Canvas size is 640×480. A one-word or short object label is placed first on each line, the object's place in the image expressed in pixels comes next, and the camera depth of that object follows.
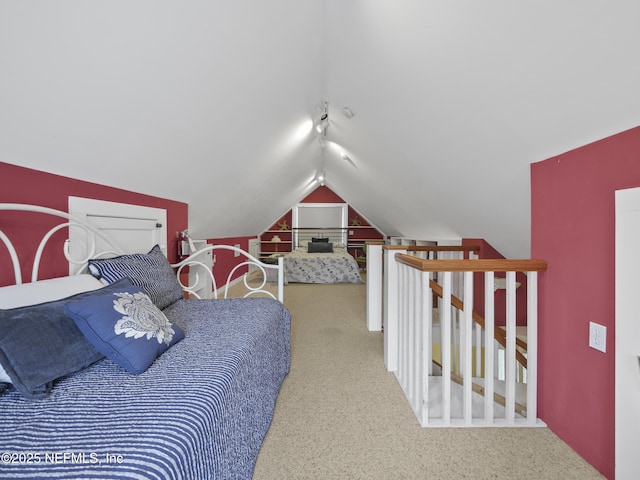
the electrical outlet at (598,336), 1.24
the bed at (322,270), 5.85
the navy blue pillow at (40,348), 0.89
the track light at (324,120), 3.16
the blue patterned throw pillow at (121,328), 1.06
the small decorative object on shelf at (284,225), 8.10
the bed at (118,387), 0.67
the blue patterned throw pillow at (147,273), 1.61
